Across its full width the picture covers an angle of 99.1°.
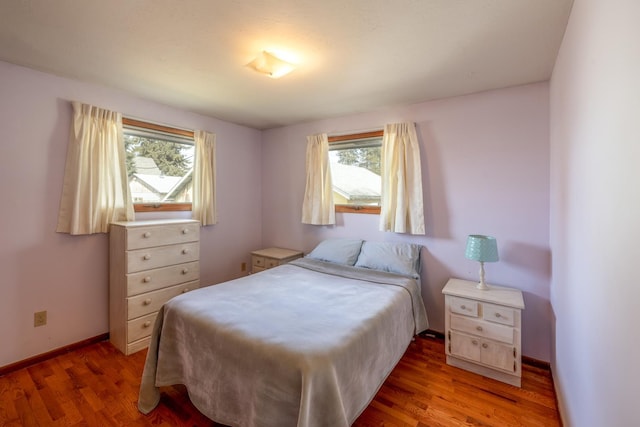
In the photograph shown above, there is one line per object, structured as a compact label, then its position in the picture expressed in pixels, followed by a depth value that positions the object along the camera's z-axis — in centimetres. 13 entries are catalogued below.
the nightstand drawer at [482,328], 199
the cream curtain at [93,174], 231
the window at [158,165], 278
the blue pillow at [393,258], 258
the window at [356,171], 313
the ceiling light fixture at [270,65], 182
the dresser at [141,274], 237
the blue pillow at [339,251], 292
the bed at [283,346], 127
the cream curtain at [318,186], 332
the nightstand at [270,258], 337
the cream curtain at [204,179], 320
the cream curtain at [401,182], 269
